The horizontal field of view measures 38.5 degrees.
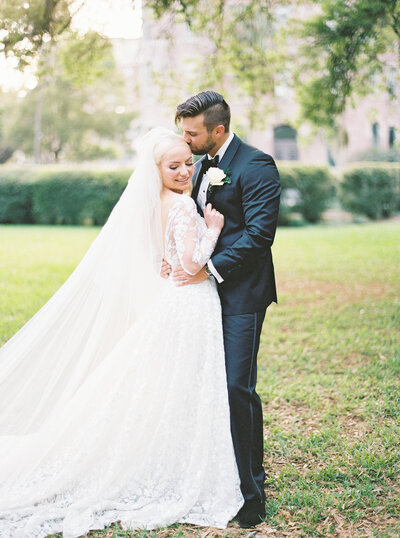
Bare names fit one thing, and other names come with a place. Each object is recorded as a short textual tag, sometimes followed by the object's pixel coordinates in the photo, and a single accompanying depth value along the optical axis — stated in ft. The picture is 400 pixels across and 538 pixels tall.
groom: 10.61
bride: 10.77
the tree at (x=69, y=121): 124.16
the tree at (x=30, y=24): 20.81
